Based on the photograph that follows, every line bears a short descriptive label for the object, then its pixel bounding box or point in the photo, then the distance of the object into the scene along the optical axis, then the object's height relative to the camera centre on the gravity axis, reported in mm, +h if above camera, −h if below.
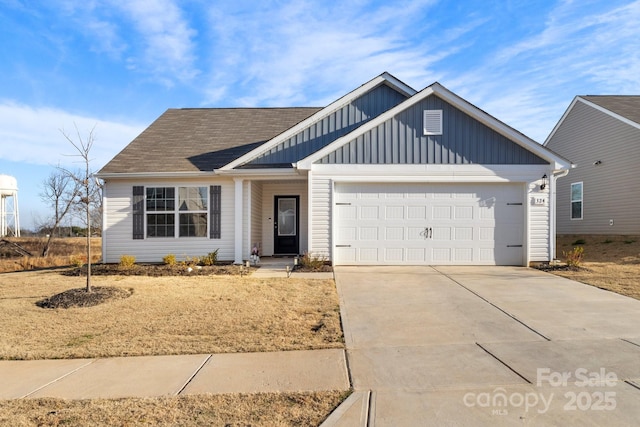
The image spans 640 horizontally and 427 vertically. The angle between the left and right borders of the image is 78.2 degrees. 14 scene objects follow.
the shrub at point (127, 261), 11156 -1361
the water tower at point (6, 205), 27922 +620
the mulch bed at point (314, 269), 10493 -1482
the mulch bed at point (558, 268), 10435 -1418
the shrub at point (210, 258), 11734 -1349
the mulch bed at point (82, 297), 7199 -1601
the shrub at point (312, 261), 10633 -1279
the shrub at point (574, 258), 10583 -1200
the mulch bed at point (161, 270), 10578 -1558
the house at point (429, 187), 11172 +787
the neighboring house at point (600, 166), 15406 +2067
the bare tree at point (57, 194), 22358 +1121
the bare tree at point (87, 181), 7772 +655
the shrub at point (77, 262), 12076 -1556
